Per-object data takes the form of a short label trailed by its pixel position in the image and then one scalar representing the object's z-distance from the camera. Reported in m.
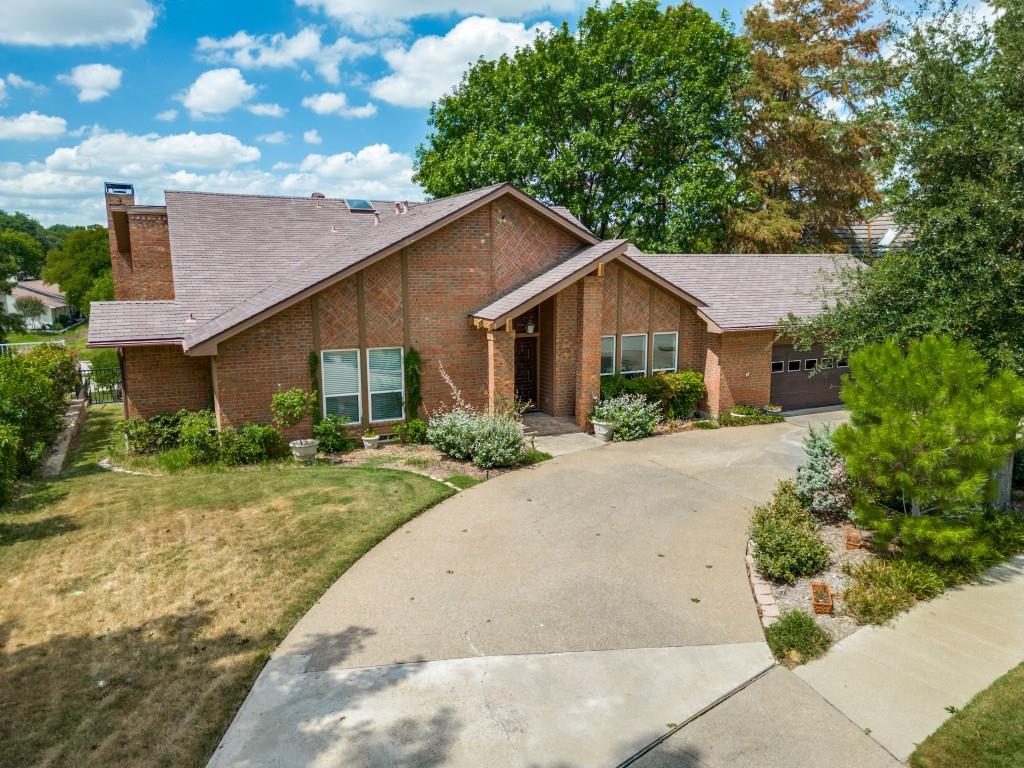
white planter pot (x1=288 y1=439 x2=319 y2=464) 14.44
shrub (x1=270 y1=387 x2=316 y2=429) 14.62
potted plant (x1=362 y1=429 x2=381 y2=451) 15.77
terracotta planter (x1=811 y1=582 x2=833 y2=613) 8.02
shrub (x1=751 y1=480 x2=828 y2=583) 8.90
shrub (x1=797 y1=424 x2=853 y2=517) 10.77
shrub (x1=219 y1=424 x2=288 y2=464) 14.21
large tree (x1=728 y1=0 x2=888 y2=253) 29.89
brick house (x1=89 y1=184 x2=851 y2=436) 14.88
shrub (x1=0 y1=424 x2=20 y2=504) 11.59
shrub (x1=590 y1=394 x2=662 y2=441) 16.66
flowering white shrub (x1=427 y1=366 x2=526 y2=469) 13.98
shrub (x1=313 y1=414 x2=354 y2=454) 15.15
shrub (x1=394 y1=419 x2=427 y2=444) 16.14
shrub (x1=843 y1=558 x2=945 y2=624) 7.95
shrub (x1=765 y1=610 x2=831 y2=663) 7.27
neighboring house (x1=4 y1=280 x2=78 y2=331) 72.06
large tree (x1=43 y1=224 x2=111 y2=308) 57.47
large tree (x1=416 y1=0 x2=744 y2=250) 28.67
